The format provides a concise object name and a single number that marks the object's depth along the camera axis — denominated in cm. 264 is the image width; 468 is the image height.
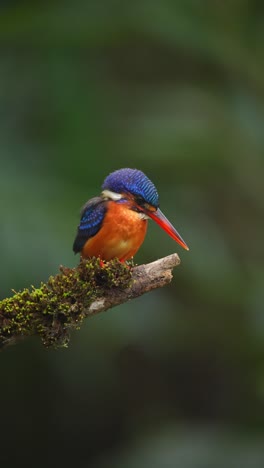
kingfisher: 843
